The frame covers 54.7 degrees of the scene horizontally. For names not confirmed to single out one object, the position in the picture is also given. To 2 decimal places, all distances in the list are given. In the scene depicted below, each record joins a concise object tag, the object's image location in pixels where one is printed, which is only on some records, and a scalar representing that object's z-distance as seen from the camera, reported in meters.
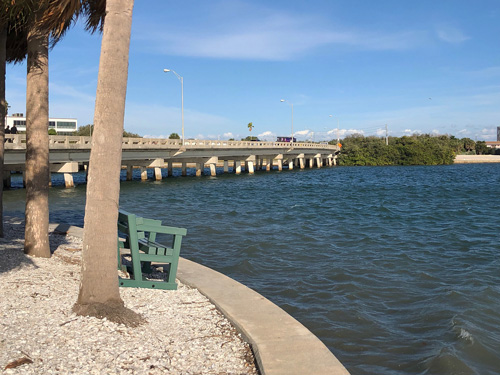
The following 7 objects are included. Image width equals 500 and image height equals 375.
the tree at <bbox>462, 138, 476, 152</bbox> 173.00
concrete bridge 35.81
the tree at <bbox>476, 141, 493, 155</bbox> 169.75
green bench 7.23
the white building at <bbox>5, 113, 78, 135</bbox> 131.75
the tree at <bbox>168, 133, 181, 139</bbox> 141.10
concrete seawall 4.67
